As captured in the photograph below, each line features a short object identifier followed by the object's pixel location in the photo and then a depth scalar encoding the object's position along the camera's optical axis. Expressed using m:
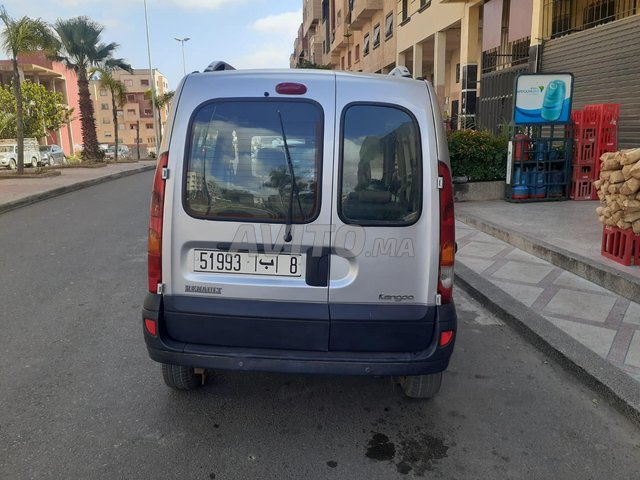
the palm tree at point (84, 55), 30.30
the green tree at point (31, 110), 33.53
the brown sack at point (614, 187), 5.21
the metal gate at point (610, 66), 9.88
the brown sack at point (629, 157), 5.00
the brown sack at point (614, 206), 5.30
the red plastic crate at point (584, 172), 9.87
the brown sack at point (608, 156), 5.44
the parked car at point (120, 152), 47.70
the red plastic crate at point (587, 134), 9.57
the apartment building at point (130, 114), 90.44
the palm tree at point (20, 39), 19.14
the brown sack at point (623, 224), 5.29
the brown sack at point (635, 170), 4.89
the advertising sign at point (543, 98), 9.62
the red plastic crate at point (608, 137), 9.45
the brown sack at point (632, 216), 5.14
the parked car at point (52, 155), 31.19
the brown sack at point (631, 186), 4.92
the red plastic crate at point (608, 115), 9.38
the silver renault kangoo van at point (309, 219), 2.77
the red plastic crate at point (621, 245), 5.29
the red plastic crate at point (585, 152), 9.62
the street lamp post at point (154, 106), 43.28
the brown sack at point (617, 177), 5.21
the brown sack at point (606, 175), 5.46
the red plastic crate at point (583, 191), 9.99
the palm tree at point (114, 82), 33.66
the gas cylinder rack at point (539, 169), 9.81
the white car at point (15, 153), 27.70
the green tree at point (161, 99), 57.47
